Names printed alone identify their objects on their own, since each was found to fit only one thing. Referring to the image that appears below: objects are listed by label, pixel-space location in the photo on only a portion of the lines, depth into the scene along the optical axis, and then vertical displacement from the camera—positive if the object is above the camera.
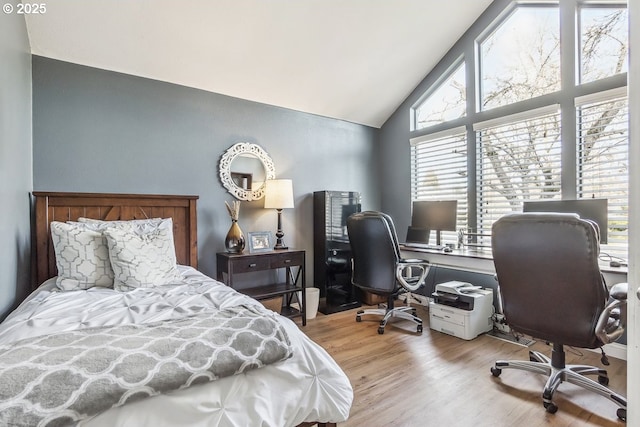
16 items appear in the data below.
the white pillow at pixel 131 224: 2.29 -0.10
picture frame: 3.22 -0.33
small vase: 3.05 -0.30
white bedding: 0.91 -0.57
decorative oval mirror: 3.23 +0.43
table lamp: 3.29 +0.16
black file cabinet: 3.68 -0.49
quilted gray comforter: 0.77 -0.45
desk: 2.89 -0.50
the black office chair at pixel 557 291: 1.67 -0.47
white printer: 2.78 -0.93
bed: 0.81 -0.47
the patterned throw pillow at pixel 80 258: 1.99 -0.31
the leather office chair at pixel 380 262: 2.90 -0.51
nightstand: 2.91 -0.56
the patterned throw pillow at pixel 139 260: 1.96 -0.32
